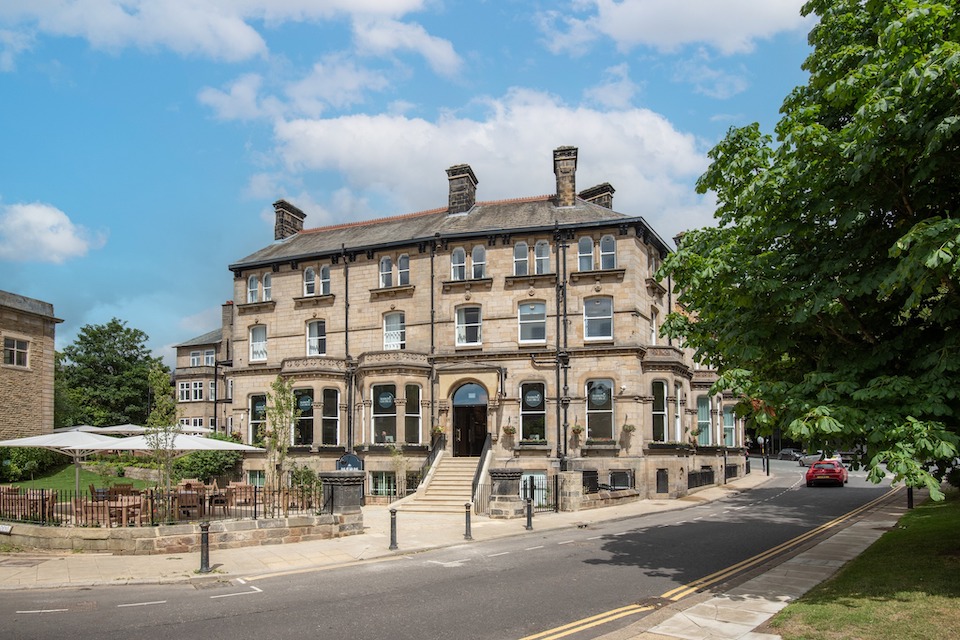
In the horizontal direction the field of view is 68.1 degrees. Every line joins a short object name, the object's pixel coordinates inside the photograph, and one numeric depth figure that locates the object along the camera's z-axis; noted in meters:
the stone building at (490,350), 30.66
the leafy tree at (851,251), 9.49
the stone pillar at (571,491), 24.95
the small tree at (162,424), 18.22
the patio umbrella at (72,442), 17.56
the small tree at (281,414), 23.94
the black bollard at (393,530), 16.97
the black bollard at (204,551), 13.94
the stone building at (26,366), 32.28
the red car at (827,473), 35.34
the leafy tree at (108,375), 60.94
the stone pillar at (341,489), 19.11
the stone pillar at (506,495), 23.28
